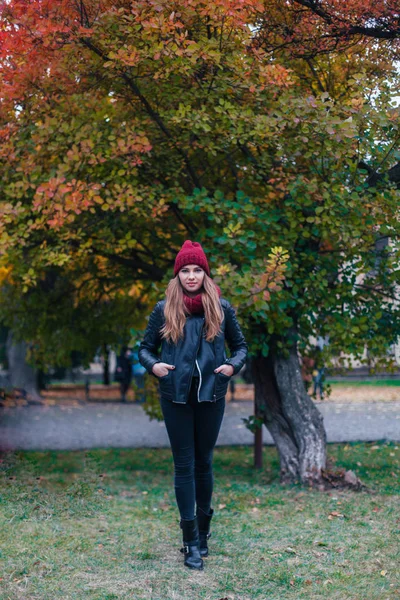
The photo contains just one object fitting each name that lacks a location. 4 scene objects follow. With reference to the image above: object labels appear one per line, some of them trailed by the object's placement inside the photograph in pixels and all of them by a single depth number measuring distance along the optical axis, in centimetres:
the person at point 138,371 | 1404
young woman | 398
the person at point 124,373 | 1689
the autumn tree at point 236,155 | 537
